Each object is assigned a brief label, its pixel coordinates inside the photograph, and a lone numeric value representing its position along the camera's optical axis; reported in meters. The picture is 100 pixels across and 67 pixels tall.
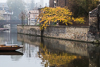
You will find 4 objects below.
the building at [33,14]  130.40
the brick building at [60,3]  56.50
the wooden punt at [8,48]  28.80
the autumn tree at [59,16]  49.91
